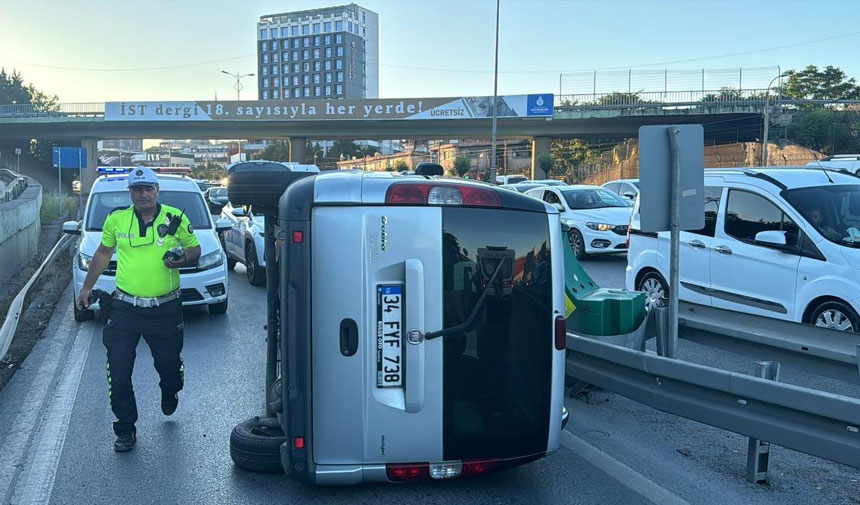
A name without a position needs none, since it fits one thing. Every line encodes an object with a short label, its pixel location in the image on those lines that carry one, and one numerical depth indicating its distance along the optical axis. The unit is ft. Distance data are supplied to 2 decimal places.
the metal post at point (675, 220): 20.02
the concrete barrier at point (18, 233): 44.28
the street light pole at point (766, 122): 138.25
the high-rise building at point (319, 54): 554.05
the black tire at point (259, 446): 16.12
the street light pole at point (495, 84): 126.88
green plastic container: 20.79
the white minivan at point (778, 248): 25.77
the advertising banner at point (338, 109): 167.73
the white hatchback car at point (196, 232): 32.60
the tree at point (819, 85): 213.87
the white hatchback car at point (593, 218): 53.88
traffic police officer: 18.10
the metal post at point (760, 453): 15.44
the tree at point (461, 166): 164.66
